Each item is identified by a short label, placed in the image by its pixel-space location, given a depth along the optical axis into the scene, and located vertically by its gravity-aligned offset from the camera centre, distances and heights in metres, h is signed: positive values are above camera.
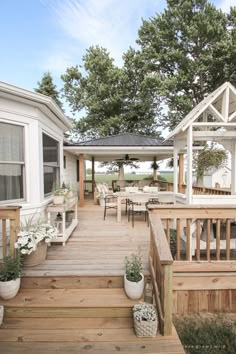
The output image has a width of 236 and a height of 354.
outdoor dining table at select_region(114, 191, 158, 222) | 6.41 -0.64
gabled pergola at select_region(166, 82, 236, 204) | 4.94 +1.00
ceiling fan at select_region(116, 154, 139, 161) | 11.17 +0.68
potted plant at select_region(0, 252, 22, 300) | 2.97 -1.33
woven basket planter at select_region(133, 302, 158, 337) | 2.55 -1.61
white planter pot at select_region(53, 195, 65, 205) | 4.68 -0.52
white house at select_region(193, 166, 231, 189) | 19.79 -0.63
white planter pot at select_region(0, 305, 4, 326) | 2.75 -1.60
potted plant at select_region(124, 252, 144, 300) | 3.00 -1.38
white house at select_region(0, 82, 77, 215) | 4.12 +0.49
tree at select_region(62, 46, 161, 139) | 18.25 +6.07
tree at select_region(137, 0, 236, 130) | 15.06 +8.15
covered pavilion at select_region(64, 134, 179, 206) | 8.95 +0.96
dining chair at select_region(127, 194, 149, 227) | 6.14 -0.77
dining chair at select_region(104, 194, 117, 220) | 9.75 -1.18
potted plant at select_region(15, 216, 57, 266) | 3.34 -0.98
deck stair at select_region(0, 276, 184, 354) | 2.47 -1.78
